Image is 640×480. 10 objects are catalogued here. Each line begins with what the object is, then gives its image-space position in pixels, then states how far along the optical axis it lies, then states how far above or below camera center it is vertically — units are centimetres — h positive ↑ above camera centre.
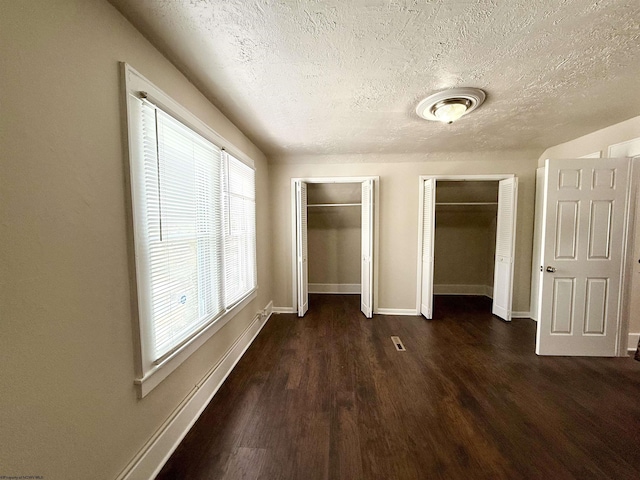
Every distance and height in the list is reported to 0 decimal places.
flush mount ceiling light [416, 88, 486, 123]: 169 +101
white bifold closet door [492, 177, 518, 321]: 314 -27
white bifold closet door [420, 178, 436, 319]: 313 -19
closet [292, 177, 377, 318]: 330 -16
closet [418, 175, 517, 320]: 320 -19
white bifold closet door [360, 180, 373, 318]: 325 -27
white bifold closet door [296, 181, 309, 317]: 325 -20
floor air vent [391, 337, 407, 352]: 251 -135
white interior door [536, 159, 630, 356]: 225 -30
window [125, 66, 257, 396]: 118 +0
